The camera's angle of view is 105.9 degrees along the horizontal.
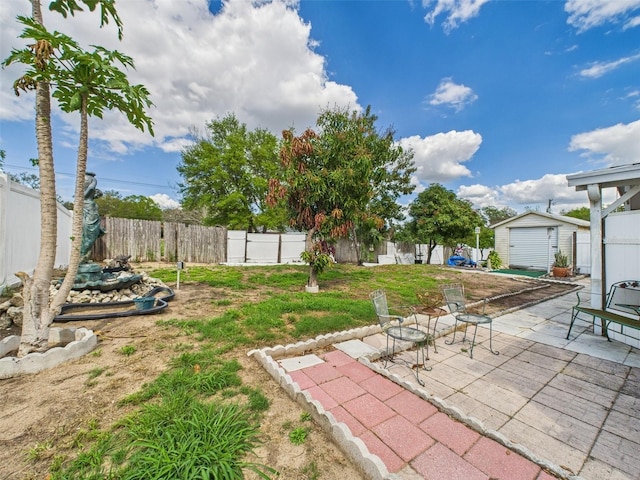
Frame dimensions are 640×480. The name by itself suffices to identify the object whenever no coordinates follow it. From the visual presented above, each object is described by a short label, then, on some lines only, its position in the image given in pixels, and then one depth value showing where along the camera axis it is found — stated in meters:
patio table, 4.74
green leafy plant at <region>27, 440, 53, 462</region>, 1.52
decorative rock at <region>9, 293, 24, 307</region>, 3.76
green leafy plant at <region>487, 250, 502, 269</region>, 13.26
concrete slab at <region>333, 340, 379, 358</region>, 3.16
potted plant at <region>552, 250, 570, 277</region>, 10.34
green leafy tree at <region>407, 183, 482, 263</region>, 14.19
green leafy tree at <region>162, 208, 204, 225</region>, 26.54
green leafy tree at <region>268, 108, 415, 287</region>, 6.09
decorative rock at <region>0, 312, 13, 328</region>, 3.45
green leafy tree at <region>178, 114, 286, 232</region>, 14.34
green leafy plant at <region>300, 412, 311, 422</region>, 1.97
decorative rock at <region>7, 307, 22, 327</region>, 3.51
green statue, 5.45
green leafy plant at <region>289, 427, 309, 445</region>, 1.75
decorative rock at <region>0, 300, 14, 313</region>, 3.63
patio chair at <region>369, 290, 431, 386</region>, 2.79
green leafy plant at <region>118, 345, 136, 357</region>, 2.92
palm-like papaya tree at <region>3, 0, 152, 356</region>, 2.31
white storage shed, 11.83
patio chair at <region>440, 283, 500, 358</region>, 3.53
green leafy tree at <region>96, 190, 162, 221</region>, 23.59
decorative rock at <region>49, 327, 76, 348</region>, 3.06
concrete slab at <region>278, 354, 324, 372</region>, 2.81
